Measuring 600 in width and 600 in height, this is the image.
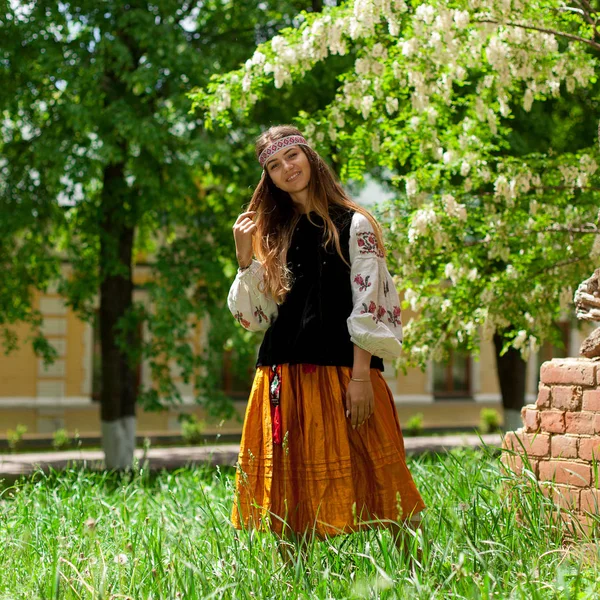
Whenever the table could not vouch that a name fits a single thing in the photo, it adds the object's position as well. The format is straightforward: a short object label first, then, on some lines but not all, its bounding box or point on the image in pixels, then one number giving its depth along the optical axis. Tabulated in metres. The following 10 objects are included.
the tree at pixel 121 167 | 10.21
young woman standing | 3.19
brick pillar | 3.82
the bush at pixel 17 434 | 15.46
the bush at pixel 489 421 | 20.73
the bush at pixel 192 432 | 17.83
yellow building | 17.33
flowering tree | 6.09
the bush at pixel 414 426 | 20.10
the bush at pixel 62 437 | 16.09
